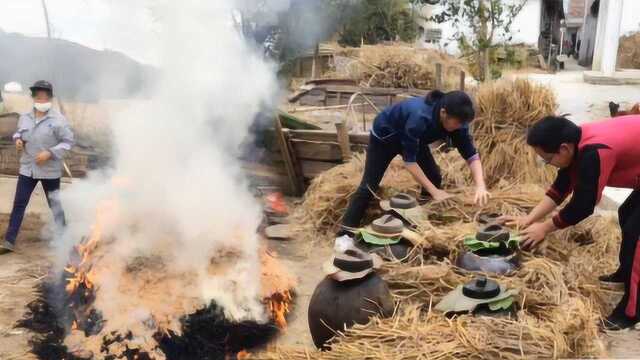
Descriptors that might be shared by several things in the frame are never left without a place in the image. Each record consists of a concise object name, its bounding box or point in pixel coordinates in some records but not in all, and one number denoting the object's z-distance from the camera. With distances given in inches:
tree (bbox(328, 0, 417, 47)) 804.0
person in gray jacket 231.3
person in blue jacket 178.2
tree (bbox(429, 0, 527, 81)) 546.0
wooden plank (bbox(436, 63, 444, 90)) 485.4
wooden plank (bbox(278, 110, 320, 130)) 315.6
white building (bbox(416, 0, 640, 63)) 843.4
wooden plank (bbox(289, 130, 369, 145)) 298.4
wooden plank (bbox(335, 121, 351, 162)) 291.6
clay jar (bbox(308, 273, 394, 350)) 129.6
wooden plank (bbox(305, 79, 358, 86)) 534.3
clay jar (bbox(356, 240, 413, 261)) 161.3
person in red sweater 140.5
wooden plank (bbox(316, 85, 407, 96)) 495.5
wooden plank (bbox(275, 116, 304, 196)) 297.1
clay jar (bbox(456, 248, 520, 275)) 149.6
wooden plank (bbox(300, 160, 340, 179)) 302.2
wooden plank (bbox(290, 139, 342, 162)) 297.9
